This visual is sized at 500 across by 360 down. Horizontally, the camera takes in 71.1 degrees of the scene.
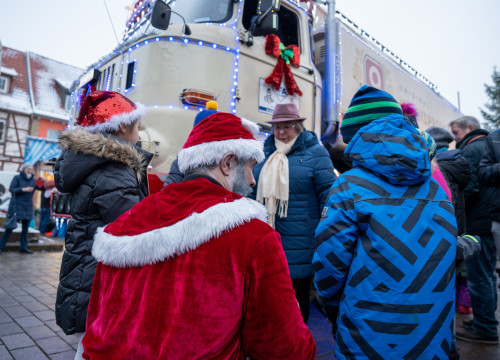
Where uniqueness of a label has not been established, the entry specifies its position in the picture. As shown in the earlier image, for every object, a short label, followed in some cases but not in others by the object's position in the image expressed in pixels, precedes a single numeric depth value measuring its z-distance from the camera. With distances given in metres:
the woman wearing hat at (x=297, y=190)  2.62
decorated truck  3.63
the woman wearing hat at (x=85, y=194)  1.73
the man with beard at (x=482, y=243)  3.07
